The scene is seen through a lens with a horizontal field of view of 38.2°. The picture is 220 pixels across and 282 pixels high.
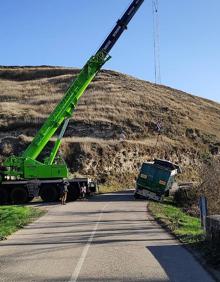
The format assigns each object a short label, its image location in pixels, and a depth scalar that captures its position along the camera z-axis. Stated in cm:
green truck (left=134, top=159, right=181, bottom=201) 2189
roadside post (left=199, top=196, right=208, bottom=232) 972
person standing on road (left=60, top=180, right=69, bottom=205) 1904
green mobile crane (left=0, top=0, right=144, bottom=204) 2003
